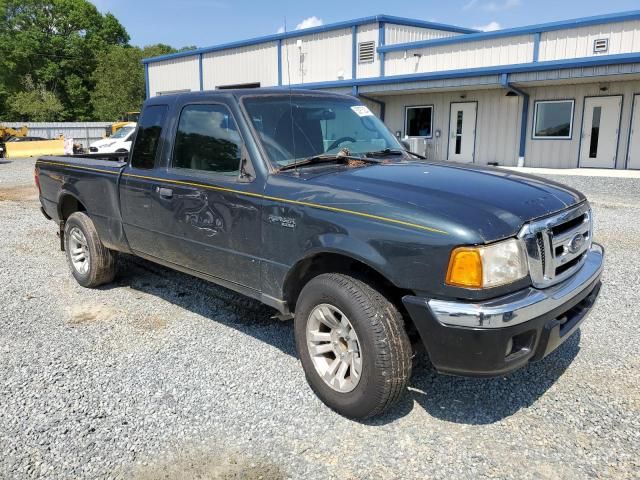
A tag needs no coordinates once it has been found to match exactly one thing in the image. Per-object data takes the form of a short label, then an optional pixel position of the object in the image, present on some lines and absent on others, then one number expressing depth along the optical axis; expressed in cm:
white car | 2248
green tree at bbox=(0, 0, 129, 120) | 6138
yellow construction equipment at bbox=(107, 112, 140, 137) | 3249
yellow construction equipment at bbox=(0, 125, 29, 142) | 3066
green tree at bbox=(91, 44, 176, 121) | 5416
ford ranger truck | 274
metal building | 1709
